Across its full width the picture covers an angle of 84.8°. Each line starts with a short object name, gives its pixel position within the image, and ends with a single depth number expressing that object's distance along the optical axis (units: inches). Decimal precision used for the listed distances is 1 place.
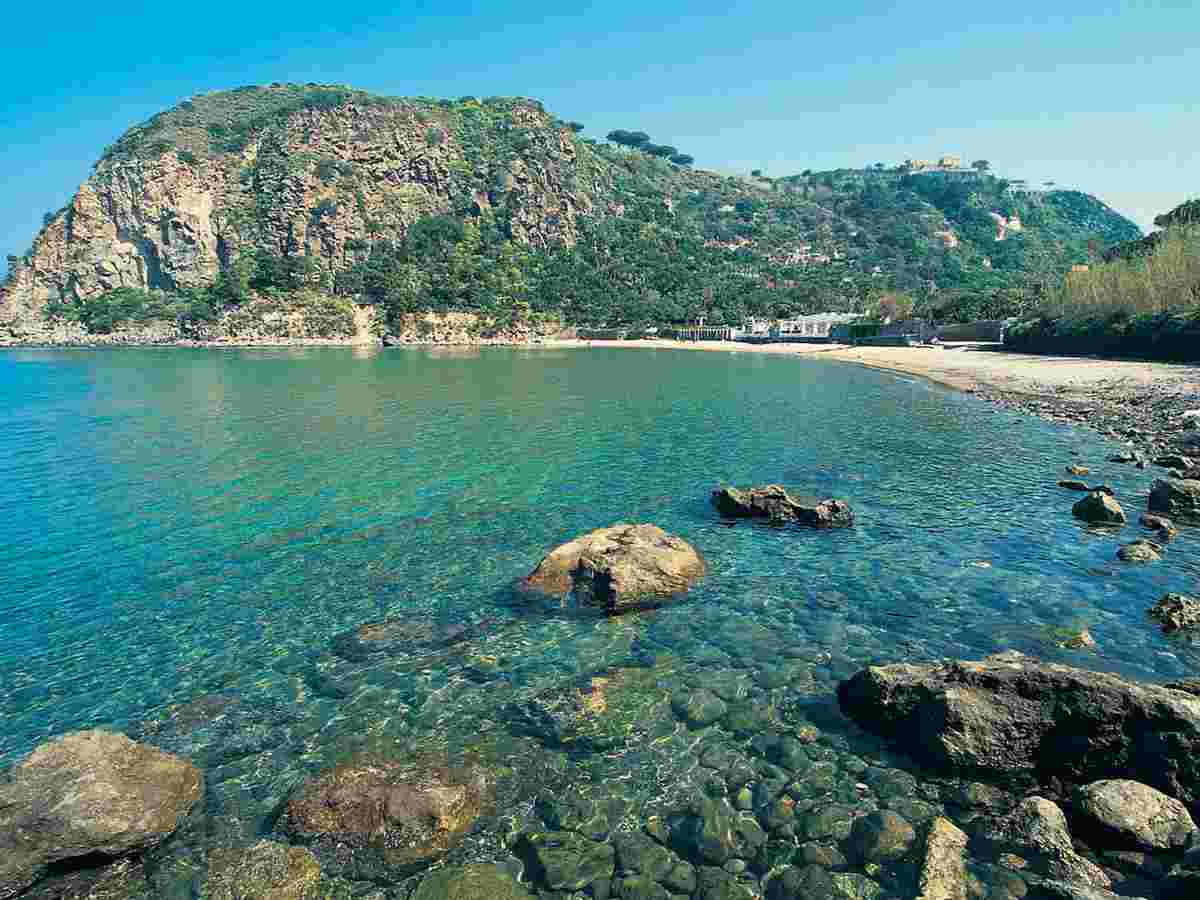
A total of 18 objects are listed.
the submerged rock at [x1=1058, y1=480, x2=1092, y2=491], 791.7
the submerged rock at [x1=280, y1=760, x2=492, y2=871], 270.1
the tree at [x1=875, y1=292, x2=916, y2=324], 4590.1
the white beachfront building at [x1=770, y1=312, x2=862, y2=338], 4989.4
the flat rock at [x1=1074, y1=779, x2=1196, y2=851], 246.1
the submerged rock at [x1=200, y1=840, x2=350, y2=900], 249.1
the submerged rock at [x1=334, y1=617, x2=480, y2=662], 441.4
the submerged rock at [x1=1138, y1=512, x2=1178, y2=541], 615.2
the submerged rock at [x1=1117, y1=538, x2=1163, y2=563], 559.2
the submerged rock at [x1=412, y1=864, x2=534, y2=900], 245.0
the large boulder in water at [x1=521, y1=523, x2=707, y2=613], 498.3
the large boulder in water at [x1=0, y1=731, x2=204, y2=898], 259.6
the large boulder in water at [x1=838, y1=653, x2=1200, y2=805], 280.1
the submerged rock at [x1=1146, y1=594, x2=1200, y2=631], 430.6
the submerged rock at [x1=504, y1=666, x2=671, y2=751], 342.6
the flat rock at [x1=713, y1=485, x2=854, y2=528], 690.8
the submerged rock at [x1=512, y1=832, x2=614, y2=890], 253.8
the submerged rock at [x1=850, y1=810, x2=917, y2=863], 257.9
